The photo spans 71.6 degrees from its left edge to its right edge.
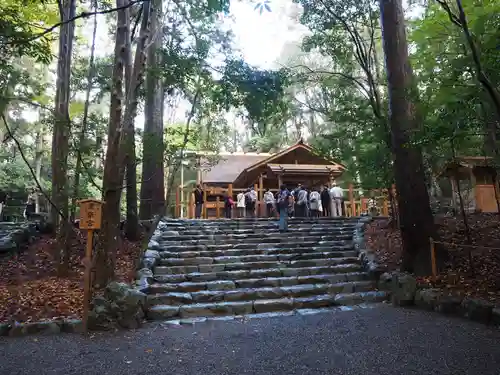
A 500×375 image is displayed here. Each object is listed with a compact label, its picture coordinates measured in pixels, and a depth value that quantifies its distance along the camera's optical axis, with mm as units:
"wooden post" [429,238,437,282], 6606
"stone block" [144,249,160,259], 7891
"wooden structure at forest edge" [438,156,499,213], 13430
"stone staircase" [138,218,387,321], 6174
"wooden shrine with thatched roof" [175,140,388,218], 15711
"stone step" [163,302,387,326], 5512
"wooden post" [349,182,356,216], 15334
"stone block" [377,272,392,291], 6758
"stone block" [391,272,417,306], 6008
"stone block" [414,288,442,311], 5559
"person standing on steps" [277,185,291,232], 10742
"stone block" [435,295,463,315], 5176
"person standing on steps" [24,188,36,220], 14102
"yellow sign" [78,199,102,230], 5367
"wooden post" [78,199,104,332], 5109
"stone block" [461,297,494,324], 4664
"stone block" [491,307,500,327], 4496
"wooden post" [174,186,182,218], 14617
